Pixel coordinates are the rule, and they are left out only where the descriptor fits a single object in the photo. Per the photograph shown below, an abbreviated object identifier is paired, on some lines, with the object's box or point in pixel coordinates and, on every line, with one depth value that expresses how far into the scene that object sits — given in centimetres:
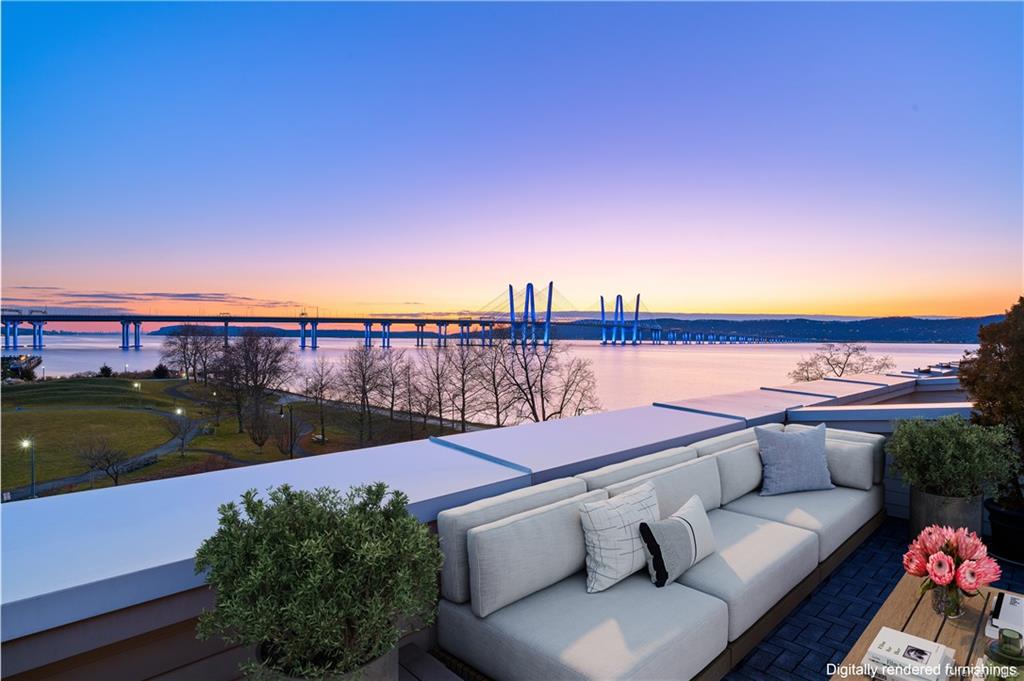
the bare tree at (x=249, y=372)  2295
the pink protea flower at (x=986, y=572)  154
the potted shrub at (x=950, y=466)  272
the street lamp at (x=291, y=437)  2039
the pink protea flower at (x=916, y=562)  163
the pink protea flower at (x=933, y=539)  165
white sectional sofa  150
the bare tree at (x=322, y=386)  2389
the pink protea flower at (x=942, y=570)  157
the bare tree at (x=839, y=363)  2727
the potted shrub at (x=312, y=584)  106
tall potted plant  281
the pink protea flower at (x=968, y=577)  155
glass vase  158
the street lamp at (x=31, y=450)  1759
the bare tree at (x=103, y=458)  1812
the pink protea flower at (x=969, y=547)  160
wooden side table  144
